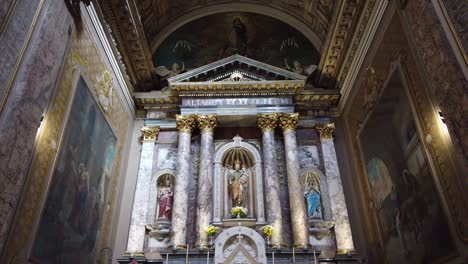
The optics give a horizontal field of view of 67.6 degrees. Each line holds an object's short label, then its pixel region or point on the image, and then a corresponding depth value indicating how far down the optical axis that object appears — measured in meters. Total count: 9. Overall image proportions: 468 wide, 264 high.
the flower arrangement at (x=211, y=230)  9.59
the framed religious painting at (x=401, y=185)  6.35
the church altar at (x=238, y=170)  9.69
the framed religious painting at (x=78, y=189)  6.59
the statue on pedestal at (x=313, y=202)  10.25
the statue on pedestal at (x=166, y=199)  10.36
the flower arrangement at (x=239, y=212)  10.11
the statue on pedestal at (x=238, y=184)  10.54
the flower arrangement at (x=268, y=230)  9.59
